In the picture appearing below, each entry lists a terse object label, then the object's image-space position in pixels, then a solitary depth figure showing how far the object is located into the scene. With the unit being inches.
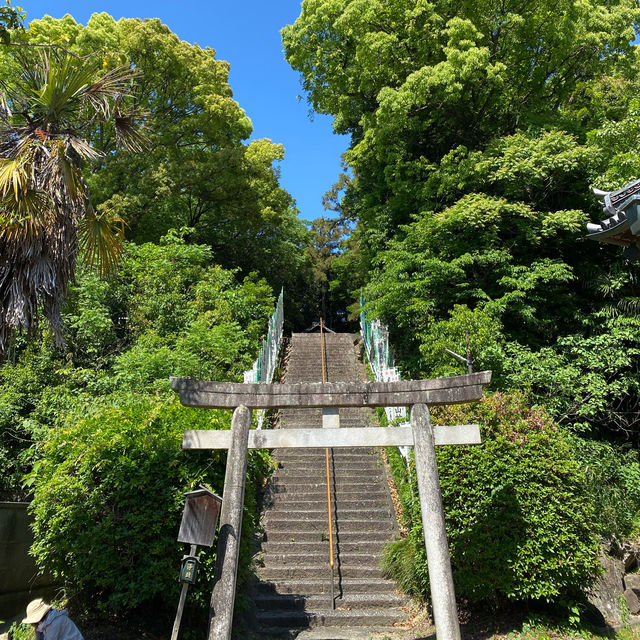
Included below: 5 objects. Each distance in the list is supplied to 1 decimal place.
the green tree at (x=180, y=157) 631.8
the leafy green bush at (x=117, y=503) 205.9
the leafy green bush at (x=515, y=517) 221.0
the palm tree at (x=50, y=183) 182.9
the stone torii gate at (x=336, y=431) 201.6
